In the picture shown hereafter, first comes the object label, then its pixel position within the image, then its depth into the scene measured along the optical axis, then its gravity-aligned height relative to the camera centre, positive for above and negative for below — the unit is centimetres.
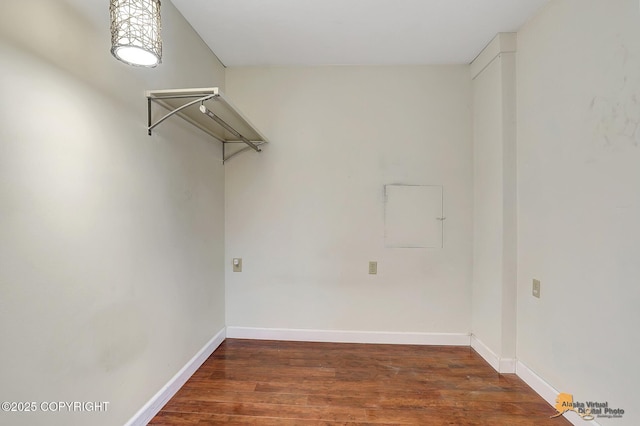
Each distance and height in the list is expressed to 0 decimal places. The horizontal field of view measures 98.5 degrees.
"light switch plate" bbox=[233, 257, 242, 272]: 253 -47
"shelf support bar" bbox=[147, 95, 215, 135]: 151 +52
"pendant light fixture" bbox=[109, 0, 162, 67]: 102 +70
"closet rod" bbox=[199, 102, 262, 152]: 168 +61
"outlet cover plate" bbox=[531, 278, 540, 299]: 179 -51
